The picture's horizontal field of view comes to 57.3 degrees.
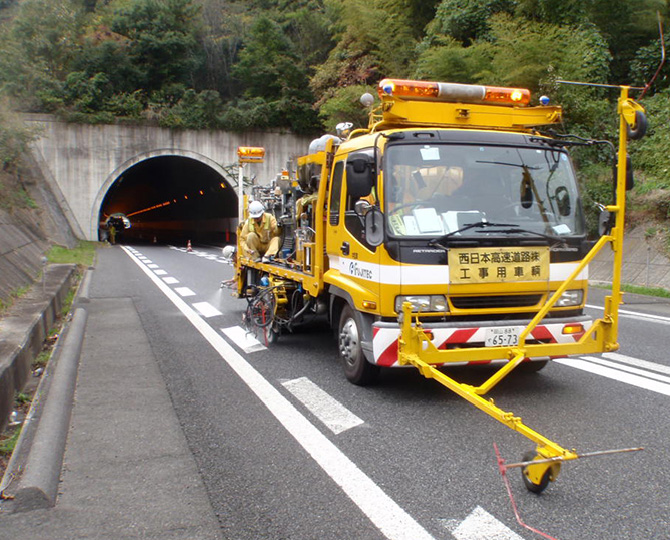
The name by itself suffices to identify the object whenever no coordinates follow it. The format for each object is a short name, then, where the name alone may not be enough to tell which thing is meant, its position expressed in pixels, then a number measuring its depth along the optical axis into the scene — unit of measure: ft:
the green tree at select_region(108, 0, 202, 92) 133.59
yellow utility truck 16.67
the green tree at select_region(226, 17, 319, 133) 128.47
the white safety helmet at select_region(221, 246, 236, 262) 35.73
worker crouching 30.07
